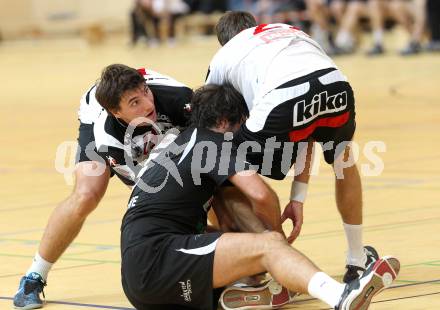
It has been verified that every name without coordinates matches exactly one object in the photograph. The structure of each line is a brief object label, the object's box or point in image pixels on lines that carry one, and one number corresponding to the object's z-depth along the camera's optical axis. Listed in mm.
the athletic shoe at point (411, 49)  39498
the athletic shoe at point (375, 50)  40166
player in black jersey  8519
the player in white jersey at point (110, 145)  9990
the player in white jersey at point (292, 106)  9759
